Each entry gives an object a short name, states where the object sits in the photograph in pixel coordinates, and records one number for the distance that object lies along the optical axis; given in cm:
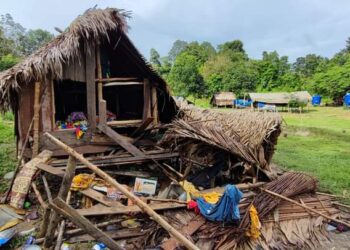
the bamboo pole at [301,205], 619
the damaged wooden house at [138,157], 574
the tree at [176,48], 9816
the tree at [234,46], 6469
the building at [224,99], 4134
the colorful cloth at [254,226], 560
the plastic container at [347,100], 3603
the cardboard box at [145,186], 748
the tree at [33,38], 5598
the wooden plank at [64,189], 434
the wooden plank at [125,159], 766
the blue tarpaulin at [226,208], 538
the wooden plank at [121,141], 775
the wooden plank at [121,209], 610
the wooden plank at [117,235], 553
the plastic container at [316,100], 4228
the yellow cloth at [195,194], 623
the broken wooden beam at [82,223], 417
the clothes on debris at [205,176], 764
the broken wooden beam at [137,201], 321
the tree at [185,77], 4028
